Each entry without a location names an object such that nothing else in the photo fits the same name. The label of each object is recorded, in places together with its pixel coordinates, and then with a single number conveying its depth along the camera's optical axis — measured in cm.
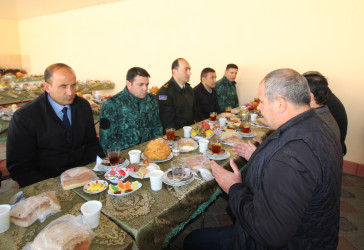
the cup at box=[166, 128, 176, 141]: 219
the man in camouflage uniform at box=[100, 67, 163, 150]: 241
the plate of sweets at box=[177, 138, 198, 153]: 203
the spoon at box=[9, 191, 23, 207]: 123
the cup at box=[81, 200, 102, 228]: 104
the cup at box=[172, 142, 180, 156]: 195
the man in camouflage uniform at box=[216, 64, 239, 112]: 479
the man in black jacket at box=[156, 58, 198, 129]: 339
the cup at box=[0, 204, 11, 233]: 102
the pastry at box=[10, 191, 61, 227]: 107
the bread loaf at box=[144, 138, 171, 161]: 176
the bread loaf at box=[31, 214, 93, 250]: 86
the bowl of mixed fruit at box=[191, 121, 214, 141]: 234
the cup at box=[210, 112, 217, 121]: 312
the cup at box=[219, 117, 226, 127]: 282
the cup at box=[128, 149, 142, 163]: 175
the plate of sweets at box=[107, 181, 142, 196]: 132
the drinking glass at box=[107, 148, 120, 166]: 165
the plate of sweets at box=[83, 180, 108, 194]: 134
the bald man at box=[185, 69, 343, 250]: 94
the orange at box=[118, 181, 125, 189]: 136
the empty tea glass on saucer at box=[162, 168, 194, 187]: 144
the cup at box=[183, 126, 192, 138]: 240
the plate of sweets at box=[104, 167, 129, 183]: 146
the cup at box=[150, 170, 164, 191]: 137
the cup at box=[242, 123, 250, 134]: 251
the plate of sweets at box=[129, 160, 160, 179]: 153
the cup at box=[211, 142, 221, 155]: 189
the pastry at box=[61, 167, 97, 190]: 139
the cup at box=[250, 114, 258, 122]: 319
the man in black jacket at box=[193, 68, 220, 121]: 419
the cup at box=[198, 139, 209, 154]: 198
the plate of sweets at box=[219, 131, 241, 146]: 225
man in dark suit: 184
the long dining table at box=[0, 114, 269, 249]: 102
